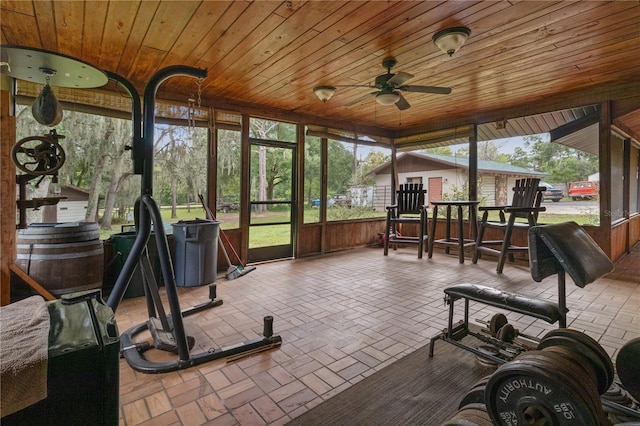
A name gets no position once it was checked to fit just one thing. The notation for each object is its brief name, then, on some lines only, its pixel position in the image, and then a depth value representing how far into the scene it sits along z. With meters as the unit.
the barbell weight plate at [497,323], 2.23
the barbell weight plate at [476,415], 1.17
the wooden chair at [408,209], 5.63
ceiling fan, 3.31
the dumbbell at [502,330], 2.06
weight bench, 1.72
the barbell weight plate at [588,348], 1.32
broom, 4.21
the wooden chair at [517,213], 4.41
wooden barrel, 2.66
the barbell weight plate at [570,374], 1.02
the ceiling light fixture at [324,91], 4.06
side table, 5.13
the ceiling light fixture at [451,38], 2.67
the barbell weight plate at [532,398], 1.01
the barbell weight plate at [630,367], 1.44
